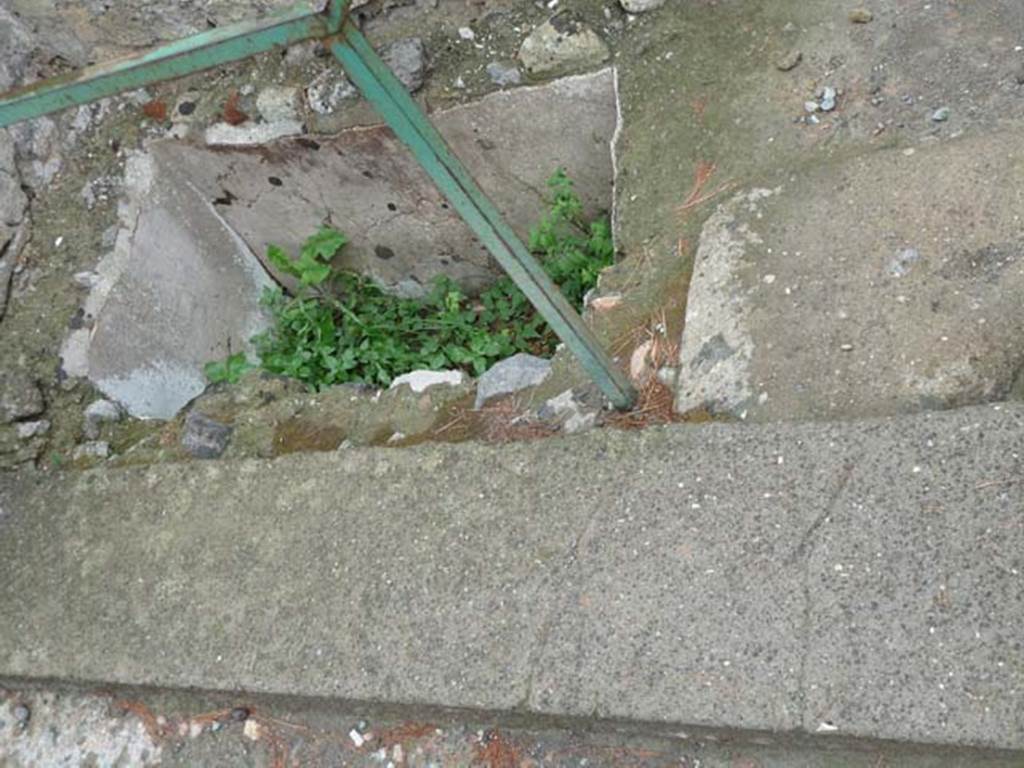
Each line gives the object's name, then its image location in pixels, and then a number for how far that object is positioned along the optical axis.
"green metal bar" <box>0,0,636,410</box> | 1.27
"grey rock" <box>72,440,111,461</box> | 2.50
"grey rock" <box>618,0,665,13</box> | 2.52
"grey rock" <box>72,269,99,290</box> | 2.80
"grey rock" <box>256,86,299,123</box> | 2.81
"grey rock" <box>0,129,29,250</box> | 2.82
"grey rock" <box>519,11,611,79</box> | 2.53
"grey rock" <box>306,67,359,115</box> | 2.77
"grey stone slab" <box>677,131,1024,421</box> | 1.65
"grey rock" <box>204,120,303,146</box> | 2.83
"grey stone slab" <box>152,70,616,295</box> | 2.65
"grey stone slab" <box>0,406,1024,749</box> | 1.35
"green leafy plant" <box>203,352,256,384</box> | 2.91
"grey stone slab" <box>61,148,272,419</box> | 2.76
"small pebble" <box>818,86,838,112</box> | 2.18
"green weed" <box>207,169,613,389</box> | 2.77
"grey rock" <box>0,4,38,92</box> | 2.88
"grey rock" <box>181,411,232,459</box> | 2.30
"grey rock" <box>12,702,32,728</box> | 2.04
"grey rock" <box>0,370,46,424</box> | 2.54
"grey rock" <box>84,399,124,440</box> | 2.58
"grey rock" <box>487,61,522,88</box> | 2.62
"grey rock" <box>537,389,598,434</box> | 1.89
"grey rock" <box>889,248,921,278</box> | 1.79
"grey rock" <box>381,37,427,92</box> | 2.67
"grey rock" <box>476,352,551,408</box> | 2.09
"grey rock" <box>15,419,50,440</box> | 2.52
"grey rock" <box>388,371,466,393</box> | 2.22
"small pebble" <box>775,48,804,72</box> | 2.28
